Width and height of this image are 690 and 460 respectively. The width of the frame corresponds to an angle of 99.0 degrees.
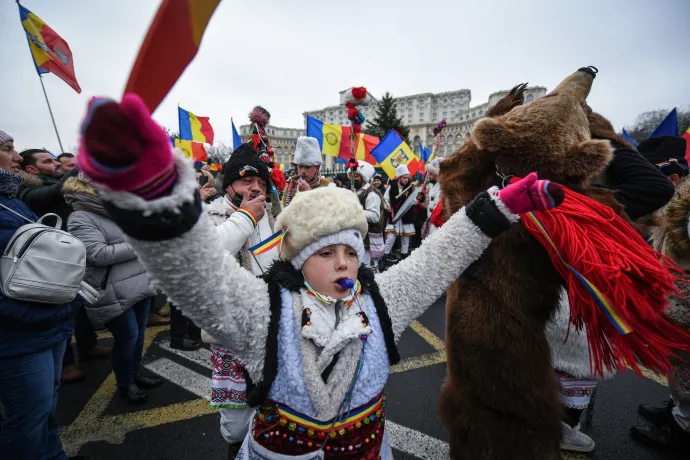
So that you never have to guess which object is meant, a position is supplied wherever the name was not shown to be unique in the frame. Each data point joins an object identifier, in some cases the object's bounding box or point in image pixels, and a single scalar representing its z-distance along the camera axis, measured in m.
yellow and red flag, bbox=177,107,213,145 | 9.00
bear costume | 1.27
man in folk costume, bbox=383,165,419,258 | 6.91
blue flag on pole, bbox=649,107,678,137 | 4.25
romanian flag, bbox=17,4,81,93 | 4.18
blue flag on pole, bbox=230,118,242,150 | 5.98
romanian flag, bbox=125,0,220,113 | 0.51
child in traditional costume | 0.87
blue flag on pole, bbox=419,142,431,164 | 10.66
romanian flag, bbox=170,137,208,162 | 9.84
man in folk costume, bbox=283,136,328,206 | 2.93
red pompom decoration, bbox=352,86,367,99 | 3.03
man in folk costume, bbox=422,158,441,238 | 4.91
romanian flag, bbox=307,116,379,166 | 6.13
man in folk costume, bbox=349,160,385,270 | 4.96
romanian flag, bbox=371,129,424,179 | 7.03
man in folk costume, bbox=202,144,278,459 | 1.66
